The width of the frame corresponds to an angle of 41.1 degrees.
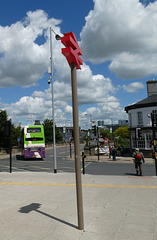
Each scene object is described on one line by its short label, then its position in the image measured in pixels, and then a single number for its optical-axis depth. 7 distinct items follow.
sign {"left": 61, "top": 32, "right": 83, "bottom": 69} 4.90
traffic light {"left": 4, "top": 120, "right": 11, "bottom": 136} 14.83
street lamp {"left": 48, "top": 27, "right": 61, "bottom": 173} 16.06
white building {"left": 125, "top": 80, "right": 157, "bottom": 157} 30.34
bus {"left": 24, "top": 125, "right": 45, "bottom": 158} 27.03
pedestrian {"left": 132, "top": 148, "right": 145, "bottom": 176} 13.30
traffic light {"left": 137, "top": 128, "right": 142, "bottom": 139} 24.31
